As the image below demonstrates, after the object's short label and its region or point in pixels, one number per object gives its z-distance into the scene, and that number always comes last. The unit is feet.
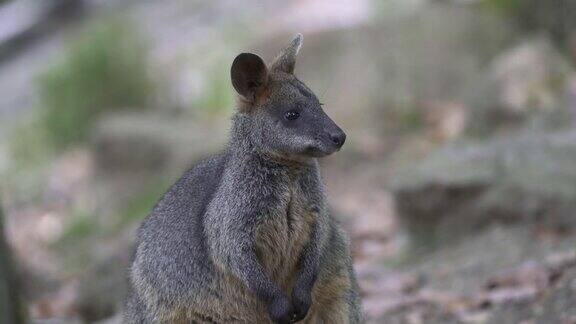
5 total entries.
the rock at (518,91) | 73.51
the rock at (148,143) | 89.97
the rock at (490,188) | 57.21
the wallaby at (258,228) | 35.99
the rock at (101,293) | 61.57
